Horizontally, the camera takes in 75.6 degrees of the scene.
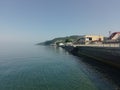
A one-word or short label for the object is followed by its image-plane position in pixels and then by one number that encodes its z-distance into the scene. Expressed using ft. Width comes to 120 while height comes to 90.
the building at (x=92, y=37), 199.31
